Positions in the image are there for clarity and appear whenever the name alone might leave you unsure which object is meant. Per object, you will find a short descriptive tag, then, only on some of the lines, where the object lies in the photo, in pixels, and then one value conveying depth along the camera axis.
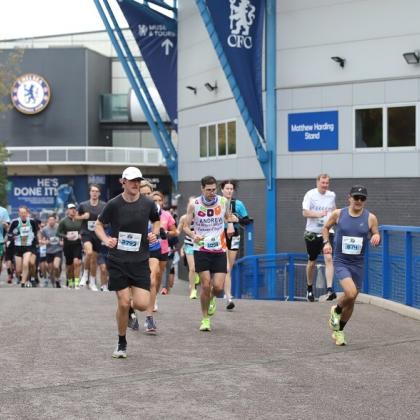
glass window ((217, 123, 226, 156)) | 26.86
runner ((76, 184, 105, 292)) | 17.23
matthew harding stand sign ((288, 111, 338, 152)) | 22.92
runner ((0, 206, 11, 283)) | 18.27
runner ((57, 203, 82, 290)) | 19.38
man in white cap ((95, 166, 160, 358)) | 9.18
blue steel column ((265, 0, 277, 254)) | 23.58
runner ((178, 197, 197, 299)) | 16.16
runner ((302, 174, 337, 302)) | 14.62
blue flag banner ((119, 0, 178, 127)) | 29.19
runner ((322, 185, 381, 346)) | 10.02
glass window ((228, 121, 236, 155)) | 26.23
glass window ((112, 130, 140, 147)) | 62.03
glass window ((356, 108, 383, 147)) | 22.27
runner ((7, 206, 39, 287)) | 21.12
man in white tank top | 11.06
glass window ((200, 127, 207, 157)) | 28.11
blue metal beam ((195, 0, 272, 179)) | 22.50
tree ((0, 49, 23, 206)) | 40.10
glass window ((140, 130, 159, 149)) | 62.00
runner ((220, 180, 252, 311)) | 13.58
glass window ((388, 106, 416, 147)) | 21.69
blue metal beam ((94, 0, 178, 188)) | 29.84
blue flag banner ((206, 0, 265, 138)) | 22.59
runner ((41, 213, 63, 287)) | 24.20
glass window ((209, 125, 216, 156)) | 27.53
